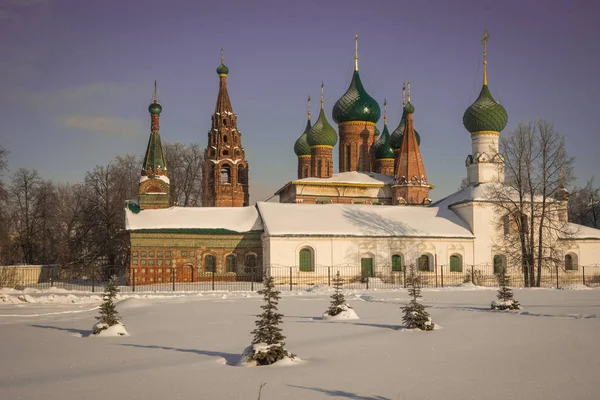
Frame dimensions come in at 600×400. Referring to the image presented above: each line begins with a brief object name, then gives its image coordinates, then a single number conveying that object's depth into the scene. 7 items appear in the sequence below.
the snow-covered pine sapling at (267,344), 8.41
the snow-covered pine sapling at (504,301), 15.36
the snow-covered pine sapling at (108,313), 11.59
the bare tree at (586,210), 51.88
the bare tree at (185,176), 50.99
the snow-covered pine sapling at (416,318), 11.59
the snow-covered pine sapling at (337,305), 13.89
